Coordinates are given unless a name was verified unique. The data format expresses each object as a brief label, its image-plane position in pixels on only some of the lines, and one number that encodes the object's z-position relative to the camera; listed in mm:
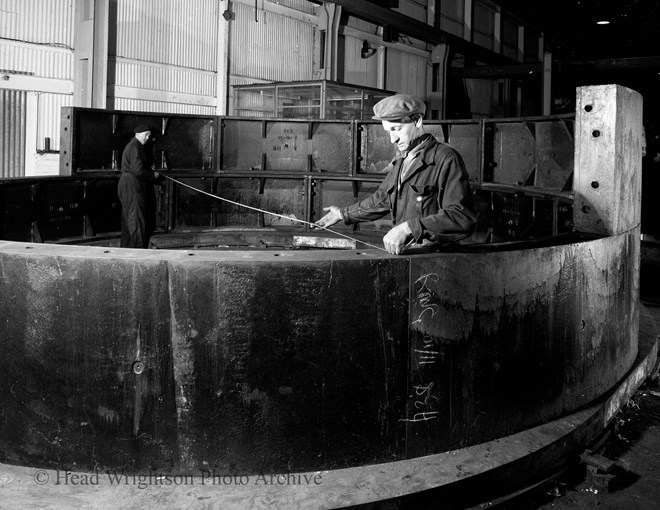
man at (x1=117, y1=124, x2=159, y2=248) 8594
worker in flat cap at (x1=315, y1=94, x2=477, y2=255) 2959
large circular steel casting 2576
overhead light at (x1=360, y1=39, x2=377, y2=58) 17703
